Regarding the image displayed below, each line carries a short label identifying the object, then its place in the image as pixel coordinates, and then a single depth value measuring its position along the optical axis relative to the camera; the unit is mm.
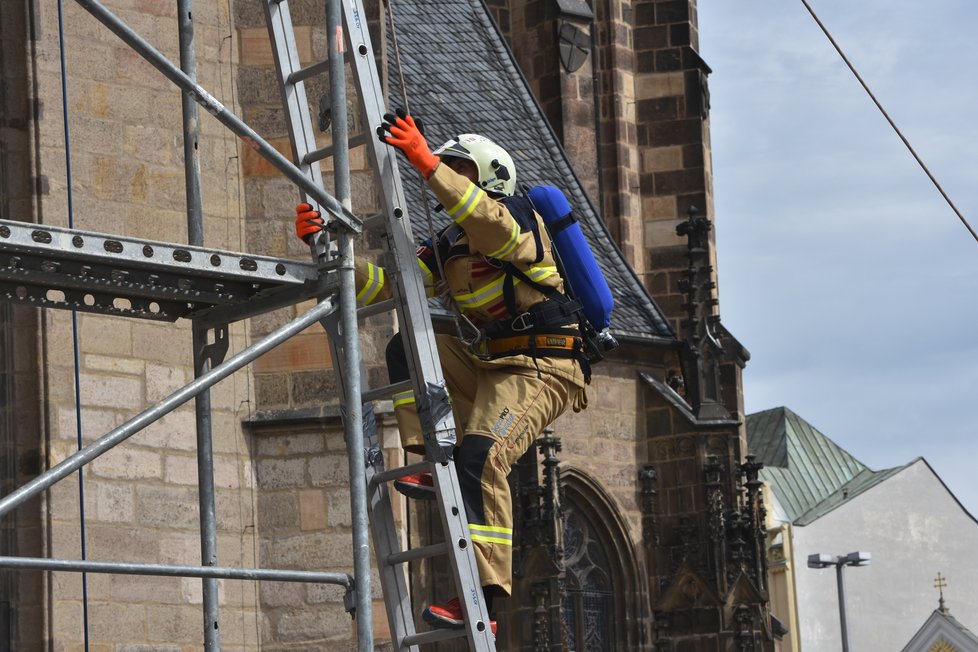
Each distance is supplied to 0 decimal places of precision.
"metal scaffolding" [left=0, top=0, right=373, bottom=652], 11074
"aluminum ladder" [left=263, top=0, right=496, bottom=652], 11872
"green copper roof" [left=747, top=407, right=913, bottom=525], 78222
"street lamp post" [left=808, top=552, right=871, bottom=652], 53094
